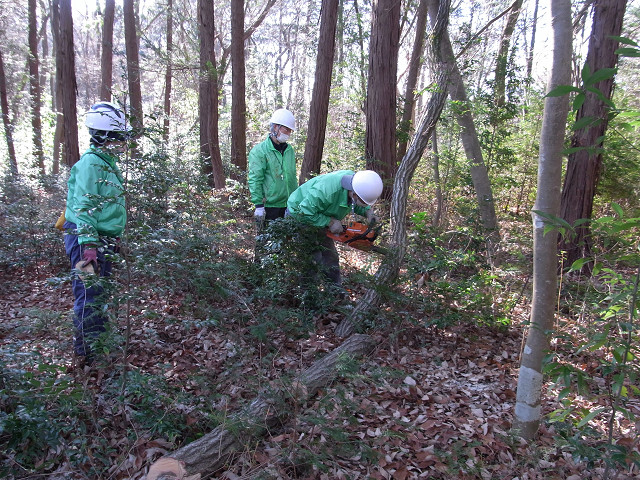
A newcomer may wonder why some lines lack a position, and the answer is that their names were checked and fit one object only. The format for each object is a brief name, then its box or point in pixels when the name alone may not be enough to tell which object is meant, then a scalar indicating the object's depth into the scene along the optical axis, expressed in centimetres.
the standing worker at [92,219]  298
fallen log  241
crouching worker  456
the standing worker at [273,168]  546
